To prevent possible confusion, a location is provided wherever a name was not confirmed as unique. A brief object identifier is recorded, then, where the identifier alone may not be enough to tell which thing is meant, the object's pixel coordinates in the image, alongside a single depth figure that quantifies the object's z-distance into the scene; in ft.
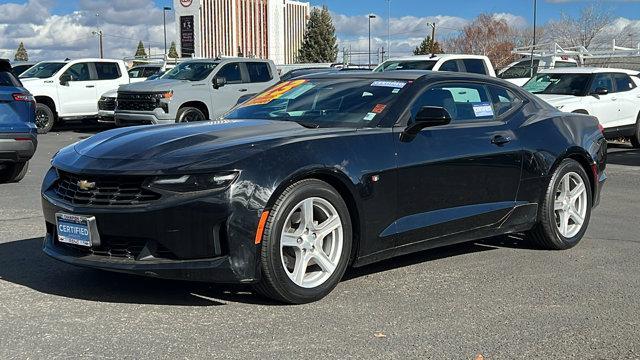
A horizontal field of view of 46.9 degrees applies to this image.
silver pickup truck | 53.06
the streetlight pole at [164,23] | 226.71
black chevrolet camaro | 13.91
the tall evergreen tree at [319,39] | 303.07
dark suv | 29.94
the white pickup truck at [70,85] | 62.90
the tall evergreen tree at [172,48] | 355.89
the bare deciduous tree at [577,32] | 182.19
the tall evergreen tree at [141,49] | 385.29
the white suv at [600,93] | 47.71
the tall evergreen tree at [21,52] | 341.43
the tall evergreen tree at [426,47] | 237.66
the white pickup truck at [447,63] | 51.80
